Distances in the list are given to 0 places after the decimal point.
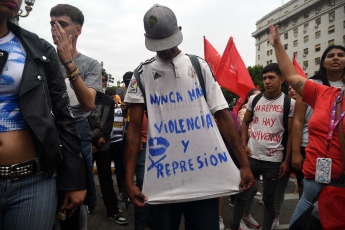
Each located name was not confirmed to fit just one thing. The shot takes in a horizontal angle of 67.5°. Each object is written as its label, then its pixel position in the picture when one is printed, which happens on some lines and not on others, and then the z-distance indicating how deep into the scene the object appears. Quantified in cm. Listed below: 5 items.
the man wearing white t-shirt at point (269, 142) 334
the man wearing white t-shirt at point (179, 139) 169
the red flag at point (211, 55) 629
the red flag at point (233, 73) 590
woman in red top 207
